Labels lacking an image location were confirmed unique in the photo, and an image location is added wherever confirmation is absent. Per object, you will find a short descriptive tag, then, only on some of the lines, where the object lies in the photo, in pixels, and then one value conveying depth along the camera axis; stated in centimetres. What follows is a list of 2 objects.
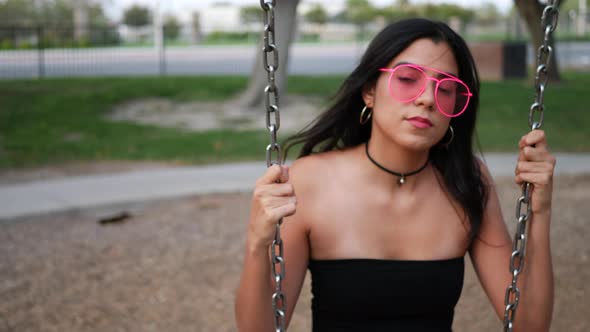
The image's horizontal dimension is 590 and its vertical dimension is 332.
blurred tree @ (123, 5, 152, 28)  4922
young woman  218
